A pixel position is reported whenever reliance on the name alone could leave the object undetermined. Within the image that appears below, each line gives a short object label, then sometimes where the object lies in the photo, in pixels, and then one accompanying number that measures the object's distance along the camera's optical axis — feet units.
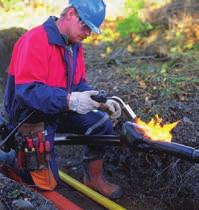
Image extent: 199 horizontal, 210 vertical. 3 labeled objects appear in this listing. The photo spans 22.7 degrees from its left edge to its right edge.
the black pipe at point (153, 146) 12.10
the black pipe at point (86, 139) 14.65
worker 13.39
